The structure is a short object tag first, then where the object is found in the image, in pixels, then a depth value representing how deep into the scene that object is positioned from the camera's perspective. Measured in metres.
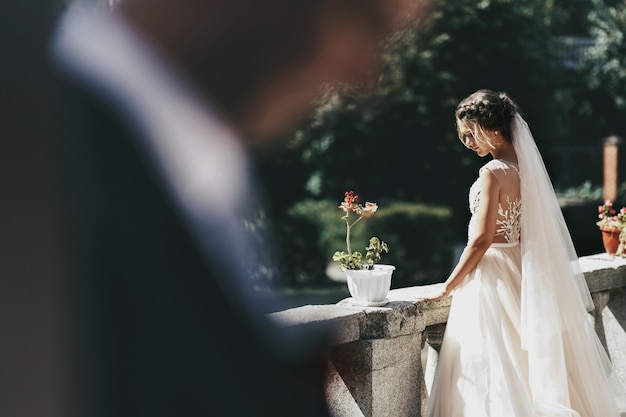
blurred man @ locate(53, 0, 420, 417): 1.09
